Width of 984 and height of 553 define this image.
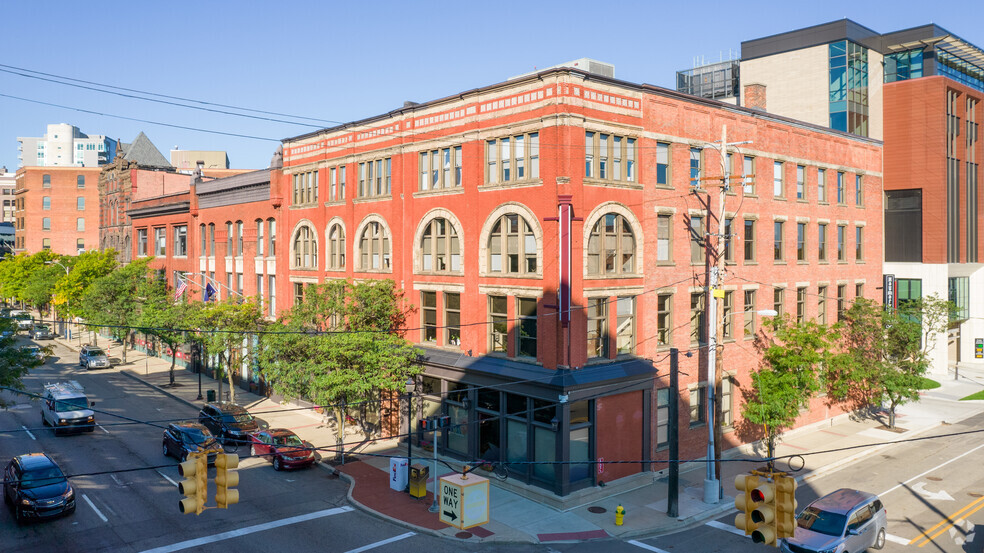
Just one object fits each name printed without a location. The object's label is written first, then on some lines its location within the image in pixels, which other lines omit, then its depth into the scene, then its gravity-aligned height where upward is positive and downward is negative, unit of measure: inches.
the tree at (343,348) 1141.7 -130.6
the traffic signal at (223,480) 520.1 -159.2
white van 1354.6 -279.6
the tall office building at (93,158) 7436.0 +1293.7
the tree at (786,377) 1151.0 -185.4
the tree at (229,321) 1548.2 -111.0
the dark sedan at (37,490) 866.8 -281.8
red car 1134.4 -303.7
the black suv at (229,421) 1300.0 -291.2
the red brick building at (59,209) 4030.5 +398.1
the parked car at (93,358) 2180.1 -270.8
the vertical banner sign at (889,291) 1715.1 -54.1
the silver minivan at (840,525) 768.3 -299.7
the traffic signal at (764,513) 432.8 -156.8
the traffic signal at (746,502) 460.8 -159.4
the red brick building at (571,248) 1029.2 +42.2
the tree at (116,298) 2126.0 -75.5
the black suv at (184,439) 1135.0 -281.5
